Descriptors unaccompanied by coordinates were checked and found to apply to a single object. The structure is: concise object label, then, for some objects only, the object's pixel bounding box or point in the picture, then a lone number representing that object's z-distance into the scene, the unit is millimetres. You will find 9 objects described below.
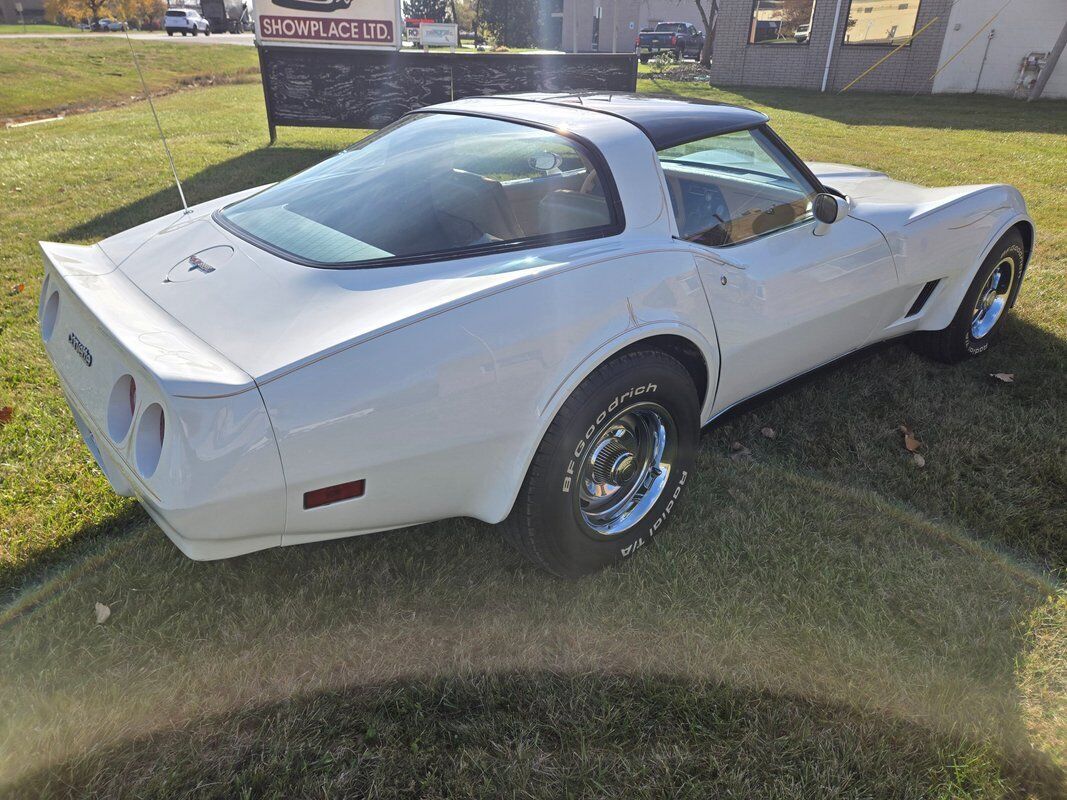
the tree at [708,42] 26648
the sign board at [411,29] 53525
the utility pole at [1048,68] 16453
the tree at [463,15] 70781
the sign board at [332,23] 10031
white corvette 1762
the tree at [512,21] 47969
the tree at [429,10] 64125
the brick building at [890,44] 17234
